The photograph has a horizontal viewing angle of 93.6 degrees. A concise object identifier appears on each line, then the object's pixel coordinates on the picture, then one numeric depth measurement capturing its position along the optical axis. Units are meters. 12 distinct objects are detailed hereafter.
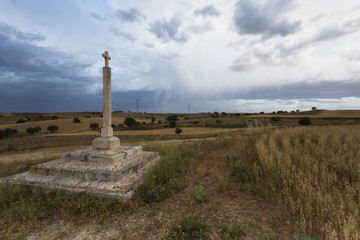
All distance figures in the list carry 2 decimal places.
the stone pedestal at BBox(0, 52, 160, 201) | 5.14
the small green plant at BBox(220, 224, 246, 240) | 3.05
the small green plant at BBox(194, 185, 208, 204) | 4.25
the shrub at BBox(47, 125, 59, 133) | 33.47
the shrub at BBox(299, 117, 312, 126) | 28.09
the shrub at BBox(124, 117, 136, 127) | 39.75
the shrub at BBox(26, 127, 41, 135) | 31.27
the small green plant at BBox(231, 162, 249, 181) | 5.39
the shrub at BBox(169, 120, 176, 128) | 31.70
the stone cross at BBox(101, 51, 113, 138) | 7.62
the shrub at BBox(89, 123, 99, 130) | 37.44
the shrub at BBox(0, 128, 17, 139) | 25.32
